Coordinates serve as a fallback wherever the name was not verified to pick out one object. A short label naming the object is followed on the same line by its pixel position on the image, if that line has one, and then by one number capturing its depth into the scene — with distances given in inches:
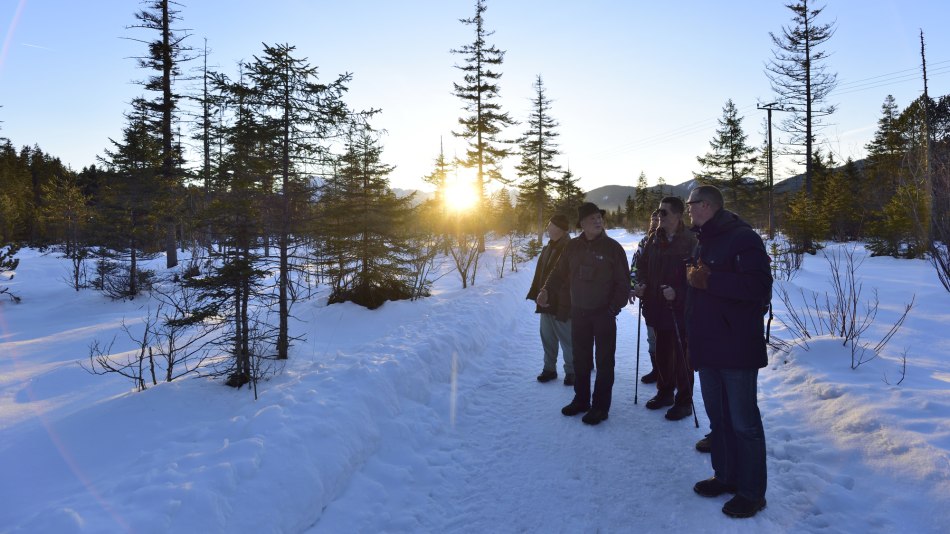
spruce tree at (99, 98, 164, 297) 690.2
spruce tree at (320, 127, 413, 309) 467.5
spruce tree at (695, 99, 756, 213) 1457.9
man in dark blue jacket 110.2
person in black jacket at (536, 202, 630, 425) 174.1
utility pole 973.8
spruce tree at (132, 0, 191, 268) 779.4
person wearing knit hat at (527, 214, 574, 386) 222.7
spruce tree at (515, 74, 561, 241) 1433.3
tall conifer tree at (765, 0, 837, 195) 943.0
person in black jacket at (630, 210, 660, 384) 209.7
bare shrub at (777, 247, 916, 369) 199.9
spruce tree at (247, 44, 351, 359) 279.6
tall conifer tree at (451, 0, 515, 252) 1091.3
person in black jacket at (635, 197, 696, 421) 174.1
